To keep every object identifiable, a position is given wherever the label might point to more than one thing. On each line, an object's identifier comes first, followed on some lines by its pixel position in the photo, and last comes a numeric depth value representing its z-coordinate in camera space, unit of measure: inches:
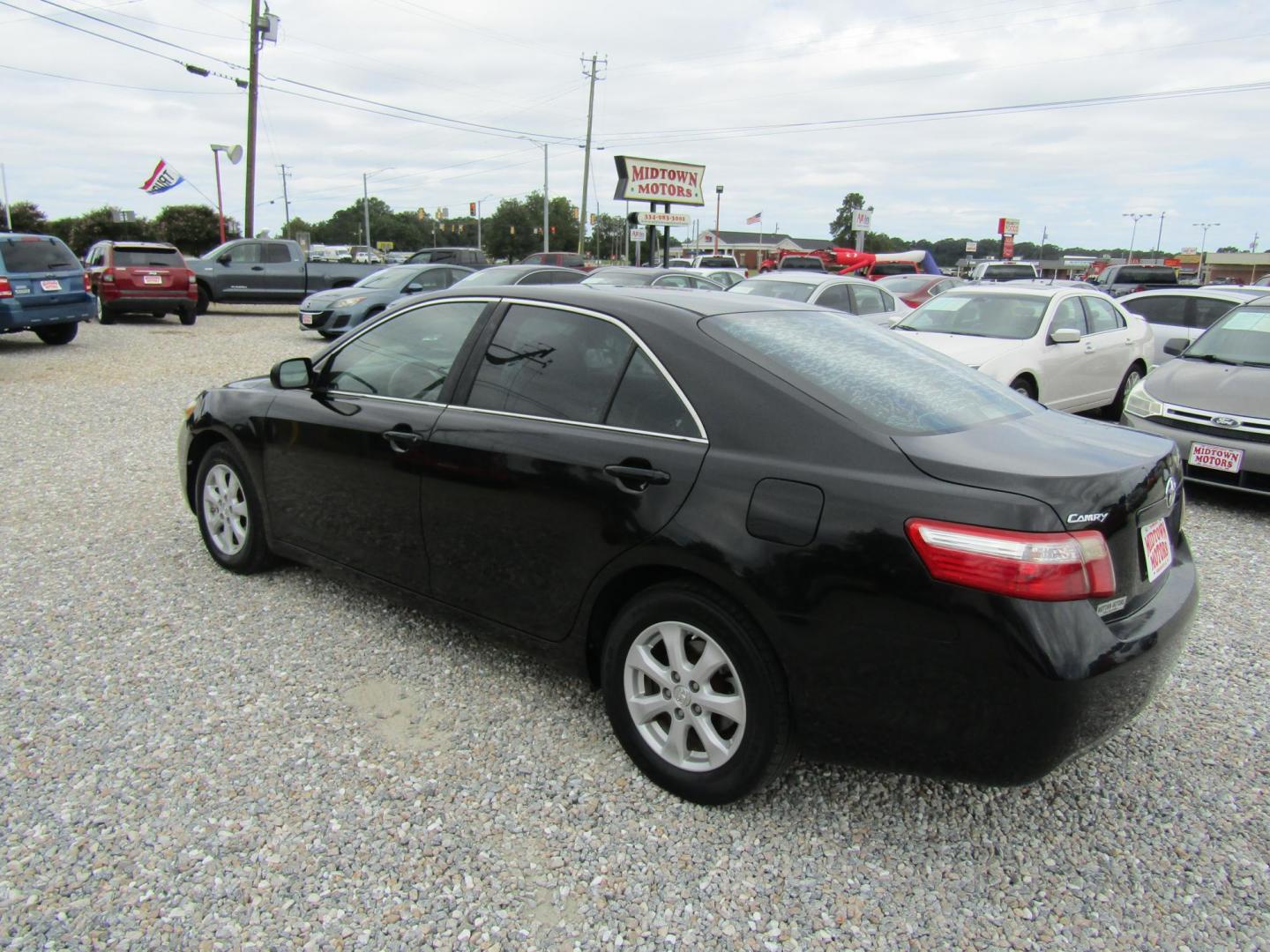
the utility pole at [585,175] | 1777.8
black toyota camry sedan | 86.6
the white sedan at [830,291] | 443.5
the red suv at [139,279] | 658.2
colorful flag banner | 1316.4
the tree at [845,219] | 4534.9
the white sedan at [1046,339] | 326.0
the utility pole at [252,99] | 1024.9
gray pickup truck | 776.9
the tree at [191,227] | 2155.5
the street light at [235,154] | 1113.4
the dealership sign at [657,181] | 969.0
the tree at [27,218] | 2317.9
